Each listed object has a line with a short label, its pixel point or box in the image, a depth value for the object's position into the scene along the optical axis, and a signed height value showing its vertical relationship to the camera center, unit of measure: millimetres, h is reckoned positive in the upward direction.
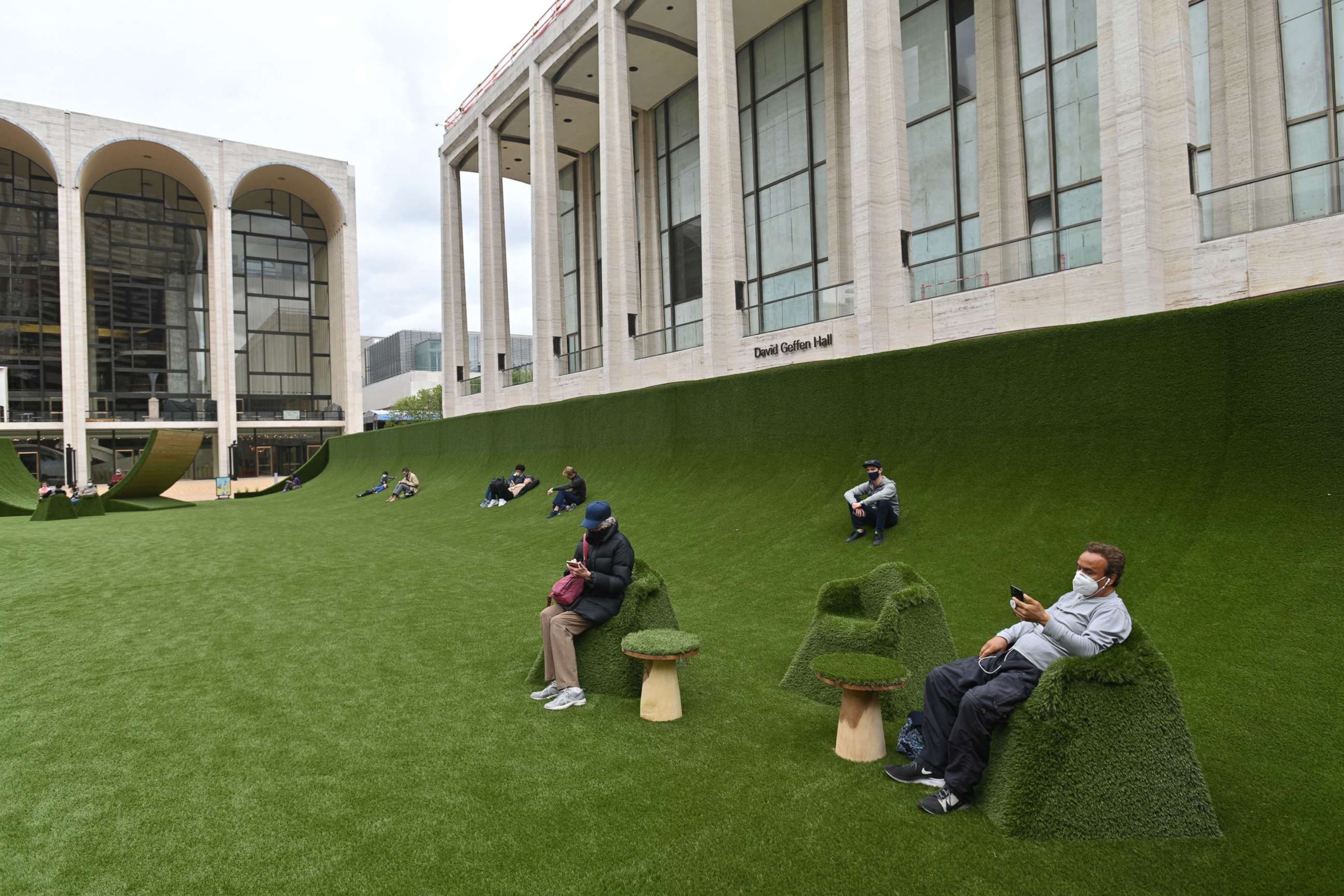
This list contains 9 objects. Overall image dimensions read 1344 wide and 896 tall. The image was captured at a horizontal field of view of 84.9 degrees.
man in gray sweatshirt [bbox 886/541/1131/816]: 3721 -1201
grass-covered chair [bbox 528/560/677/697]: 5637 -1428
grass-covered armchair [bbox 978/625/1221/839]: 3498 -1534
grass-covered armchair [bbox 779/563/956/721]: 5262 -1369
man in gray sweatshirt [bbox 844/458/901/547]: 9914 -707
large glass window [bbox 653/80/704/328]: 26172 +9403
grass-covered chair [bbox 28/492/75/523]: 21328 -785
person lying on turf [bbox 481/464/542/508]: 19625 -637
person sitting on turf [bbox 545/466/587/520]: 16406 -729
